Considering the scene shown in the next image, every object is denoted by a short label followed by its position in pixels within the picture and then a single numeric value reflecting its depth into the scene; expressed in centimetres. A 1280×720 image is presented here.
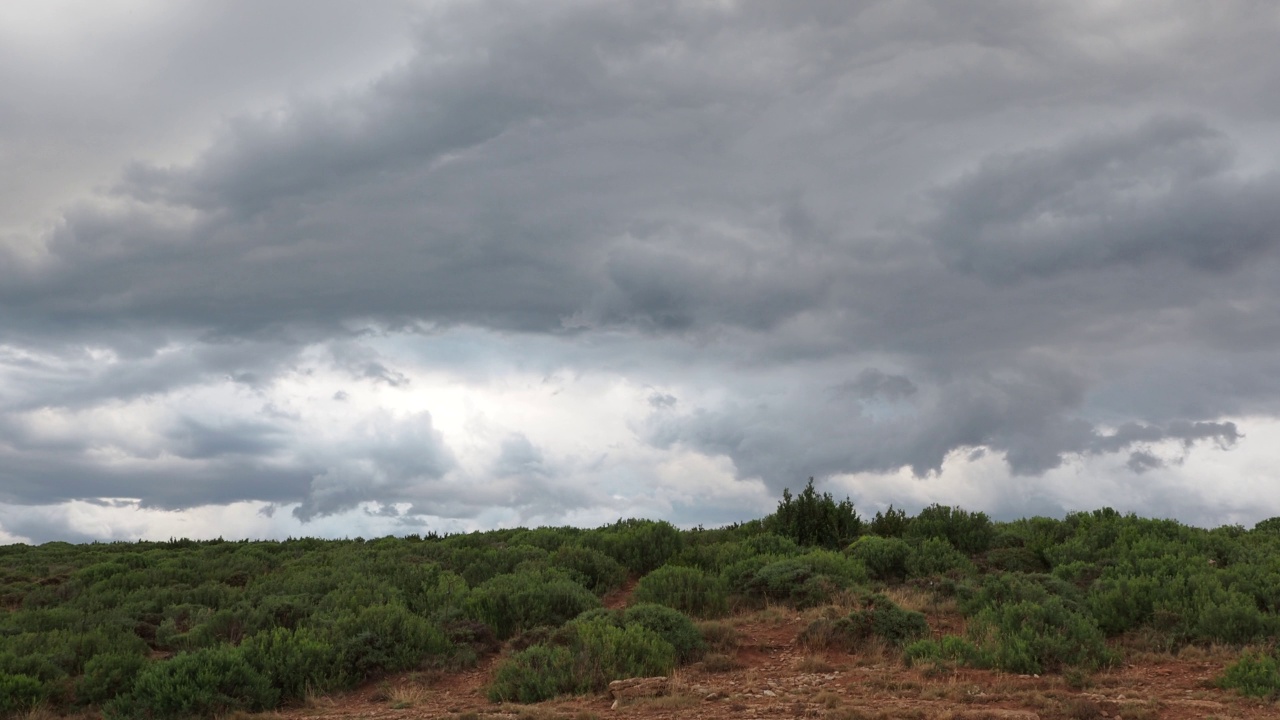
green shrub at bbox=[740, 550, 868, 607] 1714
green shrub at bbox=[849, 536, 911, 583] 2003
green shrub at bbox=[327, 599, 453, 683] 1422
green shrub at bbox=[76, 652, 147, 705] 1354
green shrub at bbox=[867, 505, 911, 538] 2425
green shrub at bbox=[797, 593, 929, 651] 1427
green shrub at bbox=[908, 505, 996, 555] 2316
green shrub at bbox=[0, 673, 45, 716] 1298
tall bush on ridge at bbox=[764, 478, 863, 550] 2431
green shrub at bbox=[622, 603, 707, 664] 1403
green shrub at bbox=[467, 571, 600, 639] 1625
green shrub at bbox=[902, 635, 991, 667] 1279
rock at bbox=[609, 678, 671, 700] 1183
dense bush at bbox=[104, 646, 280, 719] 1255
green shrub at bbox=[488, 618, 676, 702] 1245
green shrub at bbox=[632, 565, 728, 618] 1706
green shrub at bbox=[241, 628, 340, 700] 1364
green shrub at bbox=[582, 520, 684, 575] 2197
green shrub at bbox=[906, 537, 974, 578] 1972
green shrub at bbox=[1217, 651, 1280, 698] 1115
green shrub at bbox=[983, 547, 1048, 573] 2080
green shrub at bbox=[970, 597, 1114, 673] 1263
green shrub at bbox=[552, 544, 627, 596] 1960
